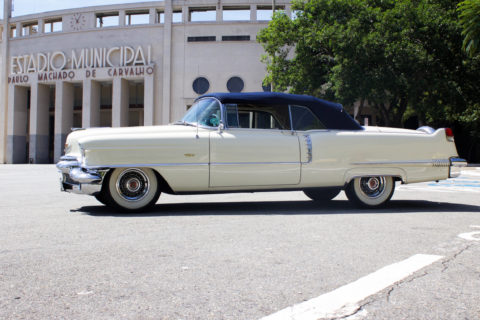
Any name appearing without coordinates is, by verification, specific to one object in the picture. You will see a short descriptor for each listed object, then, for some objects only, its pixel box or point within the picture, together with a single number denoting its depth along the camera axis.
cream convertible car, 6.50
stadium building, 43.97
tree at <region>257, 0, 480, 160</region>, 25.11
